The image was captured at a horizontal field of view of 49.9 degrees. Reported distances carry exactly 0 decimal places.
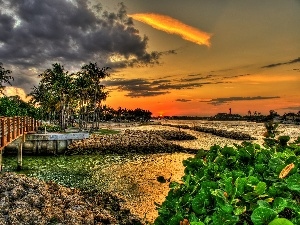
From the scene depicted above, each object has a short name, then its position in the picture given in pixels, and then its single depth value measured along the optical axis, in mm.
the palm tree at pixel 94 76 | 63000
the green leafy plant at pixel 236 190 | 1721
